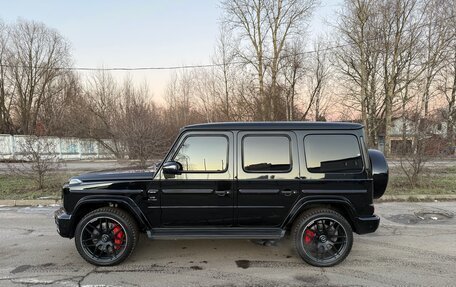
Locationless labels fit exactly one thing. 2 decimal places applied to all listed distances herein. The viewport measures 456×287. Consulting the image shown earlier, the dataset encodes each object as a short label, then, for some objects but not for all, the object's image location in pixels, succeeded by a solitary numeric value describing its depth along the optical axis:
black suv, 4.19
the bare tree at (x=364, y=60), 26.59
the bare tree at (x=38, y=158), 9.22
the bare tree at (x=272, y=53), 28.70
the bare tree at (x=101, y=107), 24.41
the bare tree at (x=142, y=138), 10.62
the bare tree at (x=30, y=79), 37.53
